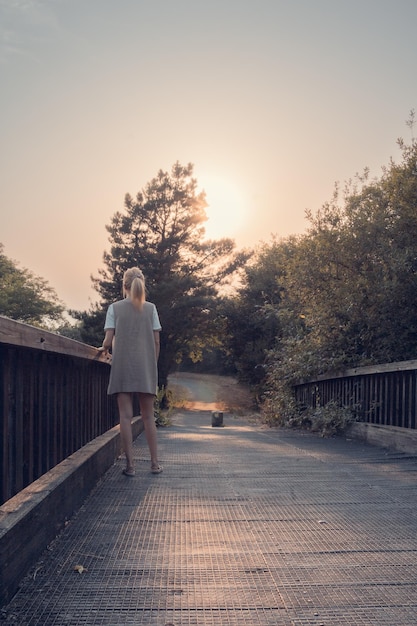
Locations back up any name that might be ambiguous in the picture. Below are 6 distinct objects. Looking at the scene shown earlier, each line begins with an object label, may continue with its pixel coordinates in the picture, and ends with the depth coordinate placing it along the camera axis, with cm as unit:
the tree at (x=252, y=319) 3356
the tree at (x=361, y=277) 998
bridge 257
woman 572
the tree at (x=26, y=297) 5831
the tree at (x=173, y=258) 3491
